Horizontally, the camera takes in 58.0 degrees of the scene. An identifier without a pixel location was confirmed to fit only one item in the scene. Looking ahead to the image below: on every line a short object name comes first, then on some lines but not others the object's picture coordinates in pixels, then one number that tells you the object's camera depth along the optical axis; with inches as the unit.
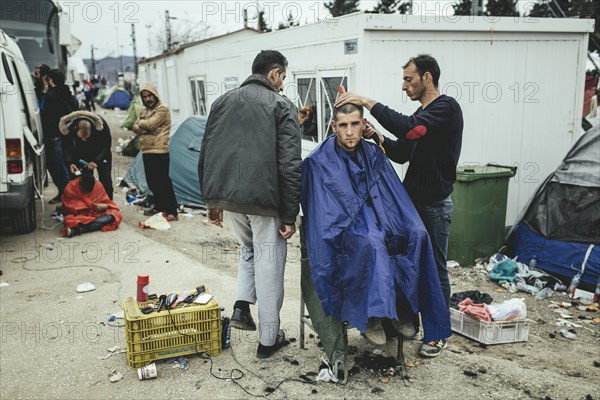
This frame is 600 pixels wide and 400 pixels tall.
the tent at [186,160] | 355.3
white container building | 254.1
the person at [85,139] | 290.4
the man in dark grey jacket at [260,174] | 137.7
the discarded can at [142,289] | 152.4
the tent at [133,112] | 625.6
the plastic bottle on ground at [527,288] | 229.3
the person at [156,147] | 298.8
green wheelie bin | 249.0
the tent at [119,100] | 1108.5
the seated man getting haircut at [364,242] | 129.3
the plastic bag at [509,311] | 172.2
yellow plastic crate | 142.3
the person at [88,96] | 773.1
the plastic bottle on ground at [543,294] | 225.8
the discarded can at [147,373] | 139.1
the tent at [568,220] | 227.5
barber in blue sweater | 145.1
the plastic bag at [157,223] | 301.7
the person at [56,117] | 315.7
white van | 236.8
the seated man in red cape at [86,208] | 279.6
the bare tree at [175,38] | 1530.5
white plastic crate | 170.1
